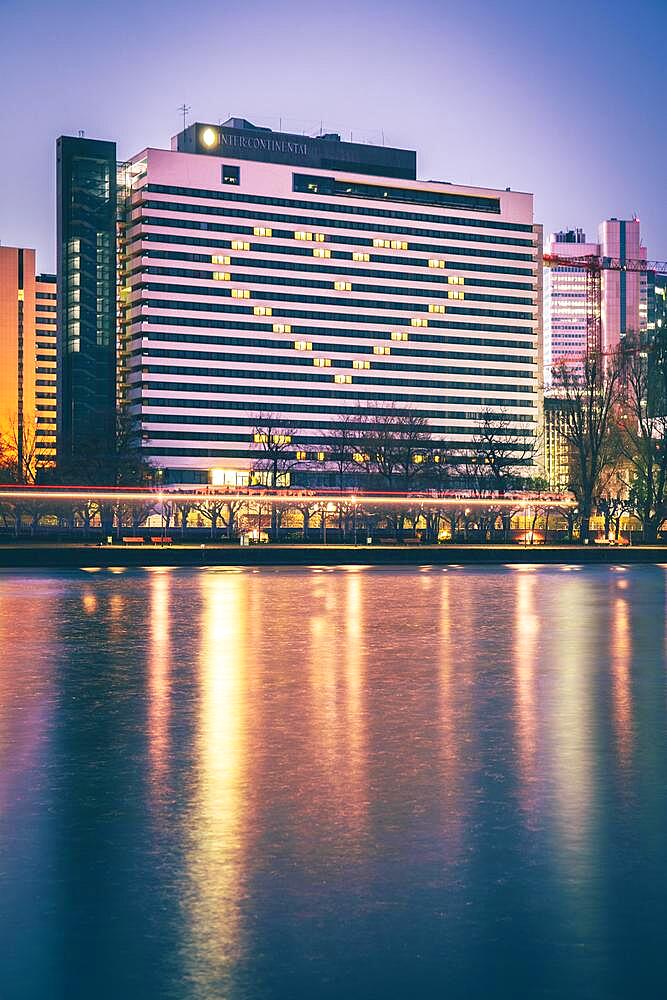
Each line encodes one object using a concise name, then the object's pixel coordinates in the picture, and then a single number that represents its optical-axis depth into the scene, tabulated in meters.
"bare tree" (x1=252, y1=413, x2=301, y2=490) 168.50
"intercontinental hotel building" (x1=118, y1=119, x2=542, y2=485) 173.00
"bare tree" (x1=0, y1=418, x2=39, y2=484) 128.55
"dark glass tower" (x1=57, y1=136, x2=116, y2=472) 166.62
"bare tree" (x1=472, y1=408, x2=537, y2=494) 161.18
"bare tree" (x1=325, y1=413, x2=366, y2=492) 157.20
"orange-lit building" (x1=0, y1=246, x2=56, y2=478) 129.50
